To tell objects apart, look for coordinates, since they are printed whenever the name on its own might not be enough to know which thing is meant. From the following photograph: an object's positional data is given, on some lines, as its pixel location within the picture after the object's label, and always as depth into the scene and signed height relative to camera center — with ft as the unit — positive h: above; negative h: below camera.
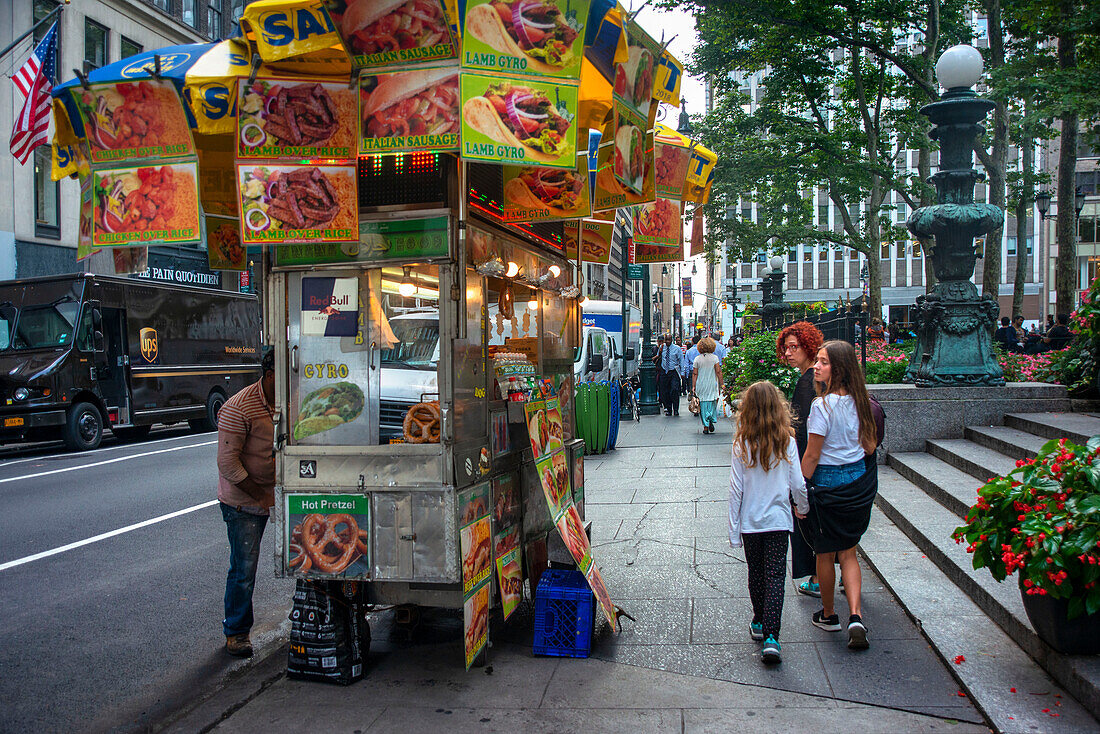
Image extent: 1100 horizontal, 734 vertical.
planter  13.05 -4.65
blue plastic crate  16.44 -5.58
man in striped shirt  16.81 -2.78
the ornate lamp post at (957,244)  32.09 +3.80
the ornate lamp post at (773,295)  74.90 +5.09
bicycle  65.62 -4.51
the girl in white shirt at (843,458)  16.53 -2.37
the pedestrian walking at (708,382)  51.03 -2.54
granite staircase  12.85 -5.49
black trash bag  15.55 -5.54
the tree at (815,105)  65.82 +23.76
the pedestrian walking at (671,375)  67.72 -2.80
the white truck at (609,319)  83.46 +2.65
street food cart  13.73 +2.63
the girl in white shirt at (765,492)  16.22 -3.03
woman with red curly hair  19.04 -1.14
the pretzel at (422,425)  15.65 -1.54
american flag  43.92 +15.75
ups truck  51.98 -0.73
